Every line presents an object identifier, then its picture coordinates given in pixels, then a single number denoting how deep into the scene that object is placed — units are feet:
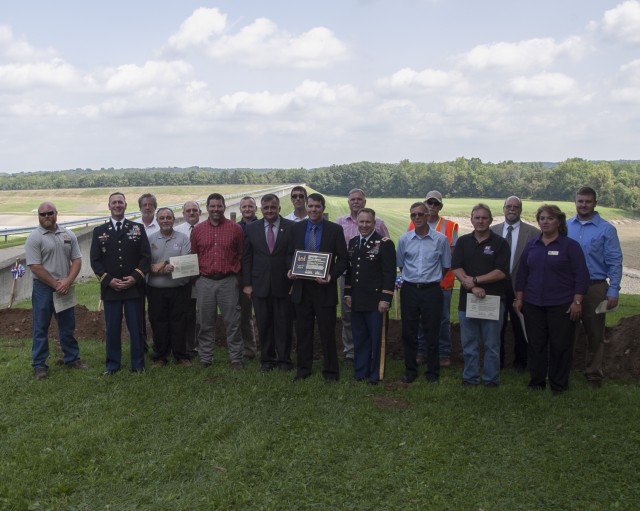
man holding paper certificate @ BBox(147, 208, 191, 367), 26.40
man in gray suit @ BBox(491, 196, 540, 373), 25.12
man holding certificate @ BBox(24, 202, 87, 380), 25.03
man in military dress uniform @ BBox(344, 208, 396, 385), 23.93
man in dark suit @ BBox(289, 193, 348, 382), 24.66
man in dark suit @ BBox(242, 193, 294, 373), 25.41
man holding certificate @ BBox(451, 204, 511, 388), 22.91
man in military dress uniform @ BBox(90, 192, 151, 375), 25.29
